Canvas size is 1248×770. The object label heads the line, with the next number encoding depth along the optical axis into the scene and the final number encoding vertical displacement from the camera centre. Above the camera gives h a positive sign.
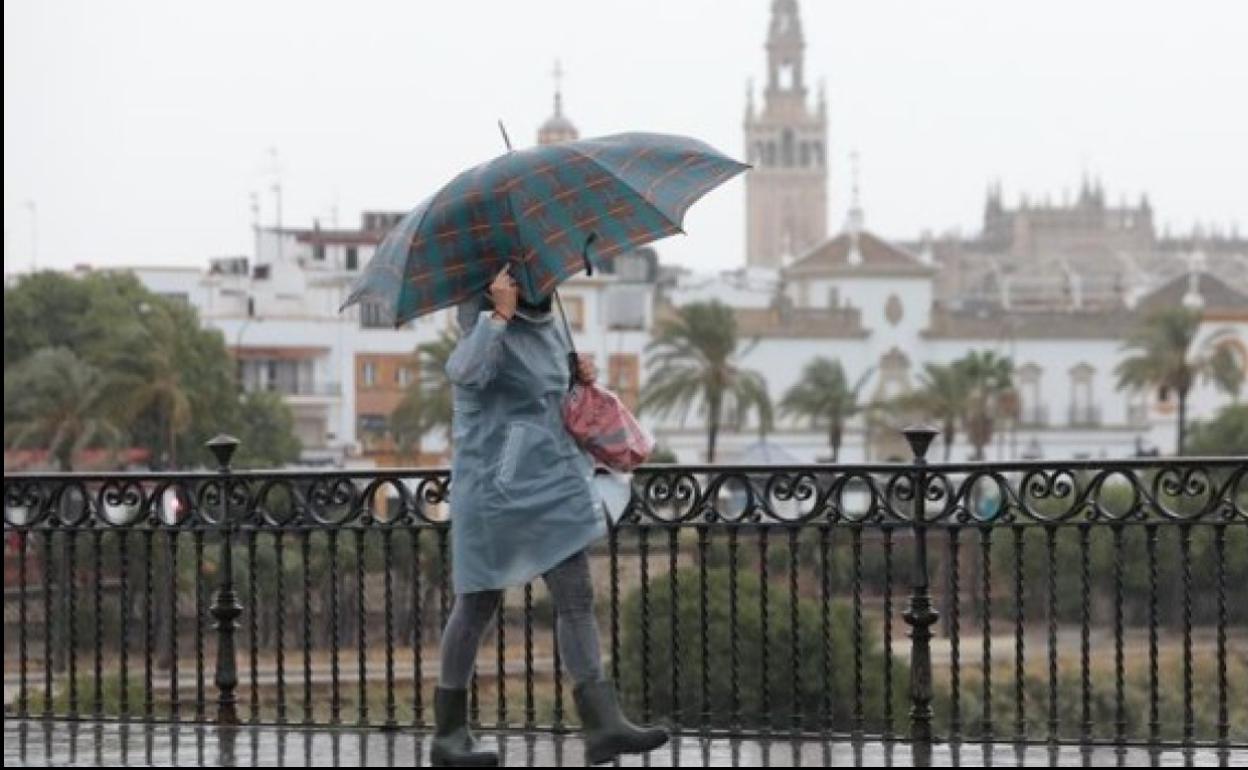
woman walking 10.77 -0.23
